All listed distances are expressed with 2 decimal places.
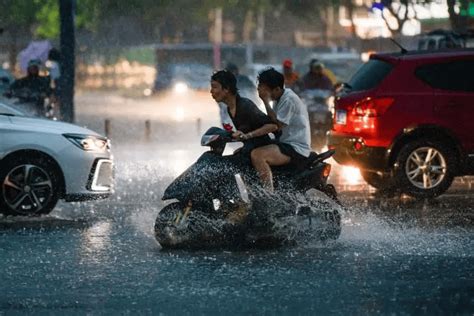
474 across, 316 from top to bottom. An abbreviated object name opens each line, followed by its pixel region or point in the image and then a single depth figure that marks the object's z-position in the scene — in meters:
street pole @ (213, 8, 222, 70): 111.62
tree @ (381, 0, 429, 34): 53.58
